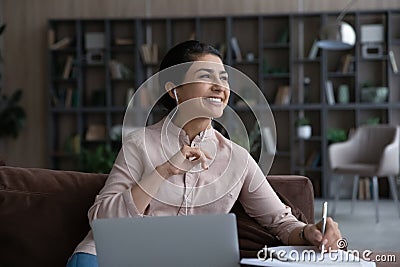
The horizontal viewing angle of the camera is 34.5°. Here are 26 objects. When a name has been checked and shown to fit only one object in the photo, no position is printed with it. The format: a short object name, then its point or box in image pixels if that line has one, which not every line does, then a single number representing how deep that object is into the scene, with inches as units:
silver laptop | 47.9
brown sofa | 75.5
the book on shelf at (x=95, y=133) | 305.1
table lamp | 239.9
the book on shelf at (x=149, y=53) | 299.3
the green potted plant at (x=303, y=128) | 289.3
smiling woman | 62.5
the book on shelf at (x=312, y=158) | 294.5
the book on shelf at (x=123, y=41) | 300.2
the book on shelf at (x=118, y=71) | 299.6
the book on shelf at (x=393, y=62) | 285.7
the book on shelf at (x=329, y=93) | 290.5
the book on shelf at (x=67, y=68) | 302.8
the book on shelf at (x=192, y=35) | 302.0
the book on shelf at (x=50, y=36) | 302.0
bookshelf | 290.7
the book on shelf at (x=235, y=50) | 295.7
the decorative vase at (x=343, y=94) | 289.7
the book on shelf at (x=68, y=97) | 303.4
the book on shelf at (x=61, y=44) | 301.4
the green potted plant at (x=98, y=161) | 220.7
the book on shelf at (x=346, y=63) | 287.6
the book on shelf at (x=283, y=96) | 291.0
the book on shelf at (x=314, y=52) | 291.7
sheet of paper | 50.9
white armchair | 232.1
